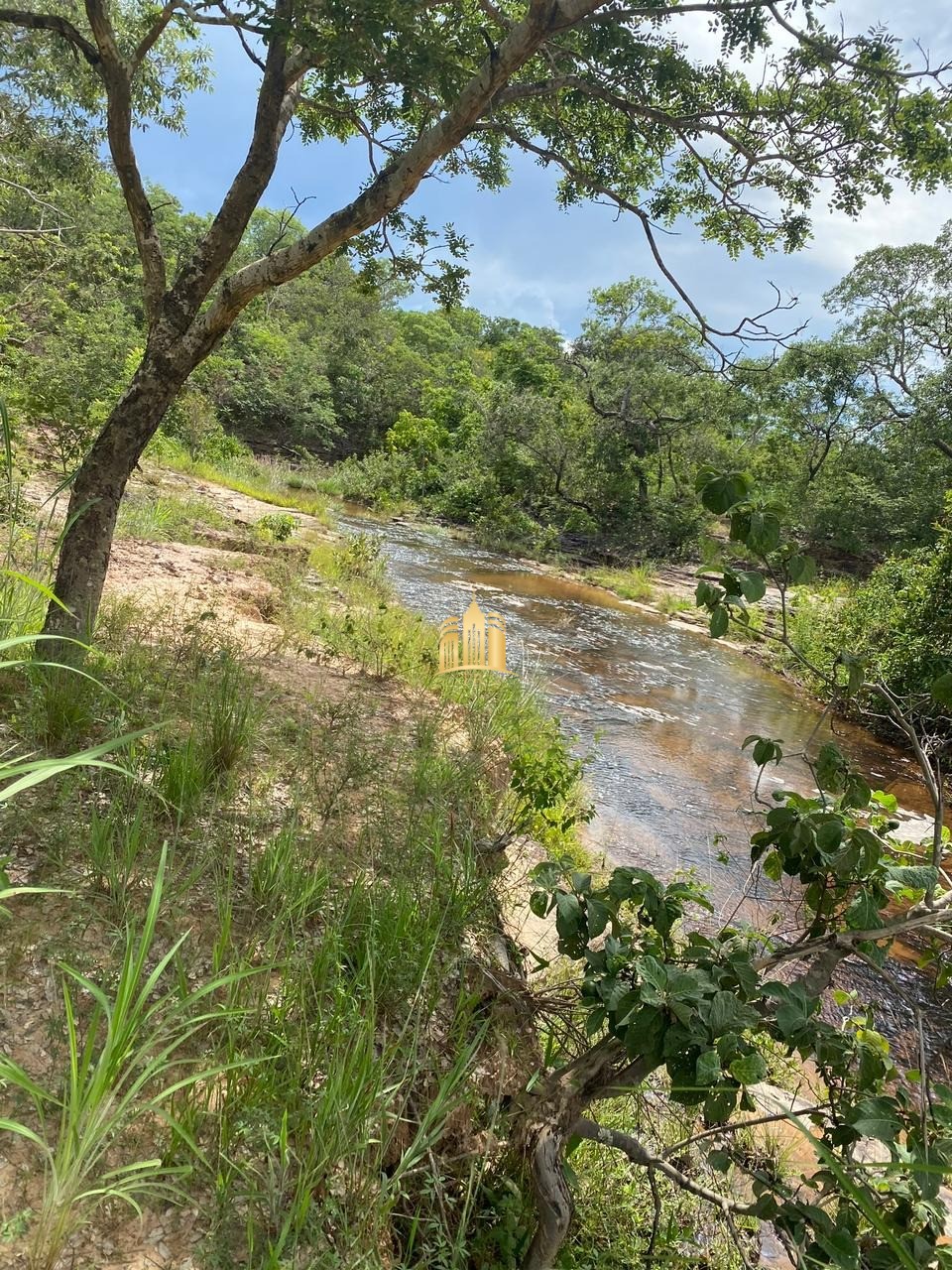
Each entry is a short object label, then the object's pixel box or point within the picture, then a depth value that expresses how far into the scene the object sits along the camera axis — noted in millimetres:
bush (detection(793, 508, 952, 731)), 7320
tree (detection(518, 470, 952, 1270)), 1044
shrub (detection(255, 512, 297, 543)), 9344
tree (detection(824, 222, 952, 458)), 15758
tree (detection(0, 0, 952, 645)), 2801
